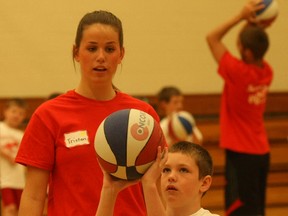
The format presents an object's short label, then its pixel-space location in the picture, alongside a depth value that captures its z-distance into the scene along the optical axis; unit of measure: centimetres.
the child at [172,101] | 1214
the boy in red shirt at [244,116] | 1012
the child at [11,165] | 1168
